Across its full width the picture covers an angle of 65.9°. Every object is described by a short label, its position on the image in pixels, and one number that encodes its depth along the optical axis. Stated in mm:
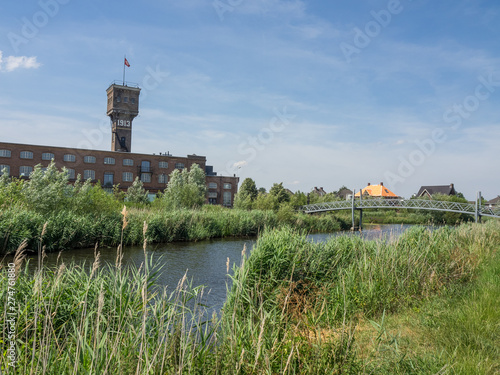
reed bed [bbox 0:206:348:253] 15125
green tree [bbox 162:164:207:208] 33409
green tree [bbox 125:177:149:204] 43250
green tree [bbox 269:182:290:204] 45594
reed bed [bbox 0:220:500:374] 3562
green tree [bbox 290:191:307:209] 47544
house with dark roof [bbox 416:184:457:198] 69288
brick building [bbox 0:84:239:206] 48906
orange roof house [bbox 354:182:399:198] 73038
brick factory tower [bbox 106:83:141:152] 63500
